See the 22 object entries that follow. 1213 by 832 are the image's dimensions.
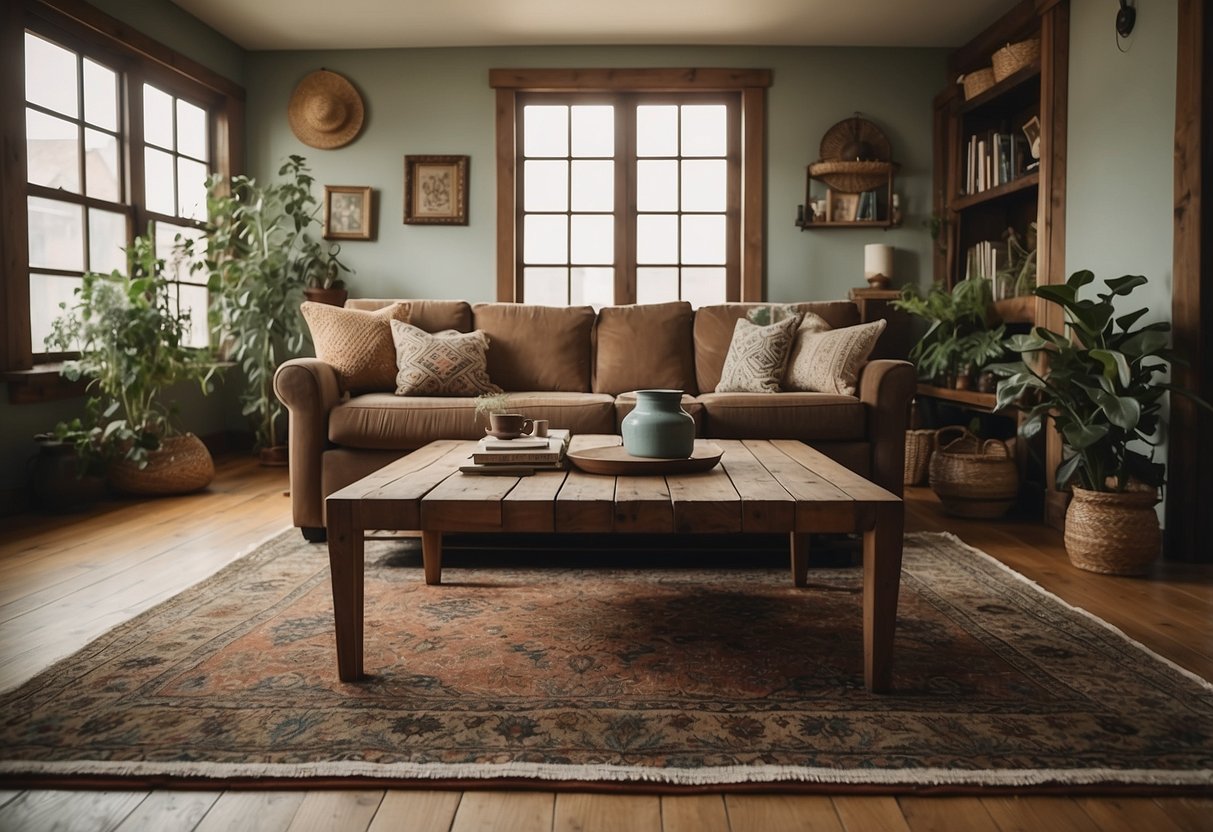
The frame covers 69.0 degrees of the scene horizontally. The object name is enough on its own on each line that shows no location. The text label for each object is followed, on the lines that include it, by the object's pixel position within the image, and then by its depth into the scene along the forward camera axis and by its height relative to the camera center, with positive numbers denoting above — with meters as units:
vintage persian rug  1.47 -0.64
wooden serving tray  2.13 -0.21
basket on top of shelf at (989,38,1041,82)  4.29 +1.59
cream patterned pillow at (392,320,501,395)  3.60 +0.06
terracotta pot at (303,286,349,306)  5.29 +0.49
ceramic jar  2.21 -0.13
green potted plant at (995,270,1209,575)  2.81 -0.13
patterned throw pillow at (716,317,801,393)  3.69 +0.08
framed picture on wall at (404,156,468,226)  5.57 +1.17
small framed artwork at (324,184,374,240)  5.58 +1.04
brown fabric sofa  3.19 -0.16
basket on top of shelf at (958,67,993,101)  4.77 +1.63
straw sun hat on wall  5.53 +1.69
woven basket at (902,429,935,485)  4.60 -0.40
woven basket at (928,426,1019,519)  3.77 -0.45
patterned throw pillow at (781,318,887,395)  3.45 +0.08
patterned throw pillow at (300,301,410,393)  3.65 +0.13
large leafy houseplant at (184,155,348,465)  5.09 +0.63
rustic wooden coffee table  1.77 -0.28
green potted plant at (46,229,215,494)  3.95 +0.02
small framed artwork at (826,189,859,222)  5.50 +1.06
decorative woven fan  5.44 +1.40
